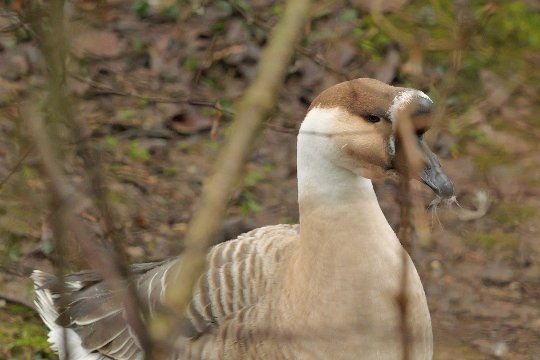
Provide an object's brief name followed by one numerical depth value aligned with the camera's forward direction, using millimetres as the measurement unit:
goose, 6242
